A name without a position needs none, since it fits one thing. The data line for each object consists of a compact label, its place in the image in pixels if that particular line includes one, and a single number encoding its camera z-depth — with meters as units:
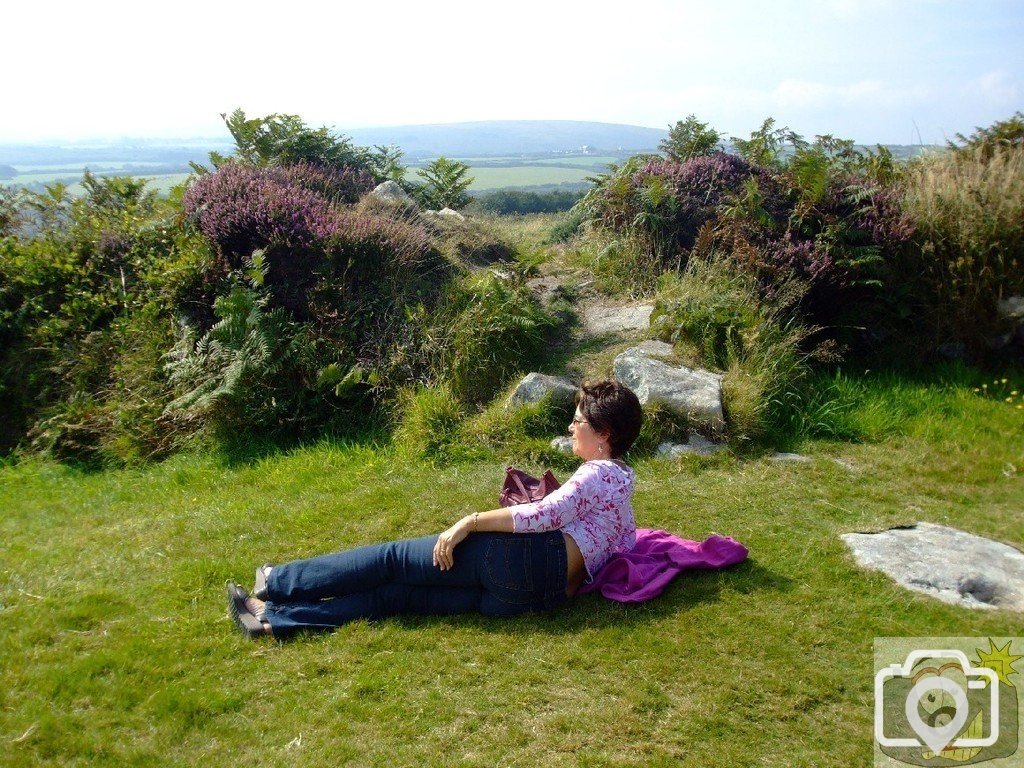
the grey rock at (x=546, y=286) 9.08
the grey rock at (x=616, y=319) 8.39
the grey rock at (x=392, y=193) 10.77
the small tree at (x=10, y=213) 10.30
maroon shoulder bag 4.63
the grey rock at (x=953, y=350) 8.12
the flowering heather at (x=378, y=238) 8.73
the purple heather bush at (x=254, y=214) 8.66
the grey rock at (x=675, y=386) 6.73
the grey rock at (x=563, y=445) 6.67
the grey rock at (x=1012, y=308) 7.98
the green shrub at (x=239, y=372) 7.65
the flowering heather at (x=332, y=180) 10.35
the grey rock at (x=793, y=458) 6.46
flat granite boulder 4.30
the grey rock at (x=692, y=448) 6.57
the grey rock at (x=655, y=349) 7.46
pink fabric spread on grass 4.39
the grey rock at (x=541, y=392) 7.12
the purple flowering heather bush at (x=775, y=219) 8.27
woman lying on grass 4.21
